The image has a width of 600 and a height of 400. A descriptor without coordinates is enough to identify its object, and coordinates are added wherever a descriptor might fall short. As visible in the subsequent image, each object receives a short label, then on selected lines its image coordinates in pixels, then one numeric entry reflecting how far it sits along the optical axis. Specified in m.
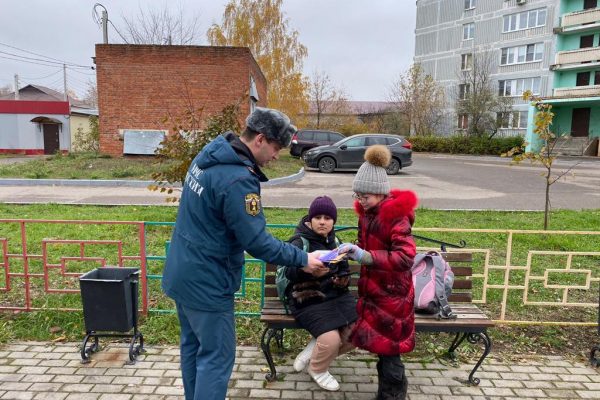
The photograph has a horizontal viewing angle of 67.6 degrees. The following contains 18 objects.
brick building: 17.61
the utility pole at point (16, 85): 42.40
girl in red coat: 2.71
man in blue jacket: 2.24
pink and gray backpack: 3.24
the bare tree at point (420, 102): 40.19
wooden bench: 3.18
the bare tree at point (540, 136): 6.34
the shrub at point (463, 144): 33.97
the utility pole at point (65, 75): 44.59
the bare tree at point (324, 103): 40.62
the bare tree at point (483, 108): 36.12
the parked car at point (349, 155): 17.77
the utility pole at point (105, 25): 19.06
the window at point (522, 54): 38.75
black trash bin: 3.41
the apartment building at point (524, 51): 35.22
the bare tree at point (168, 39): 24.70
